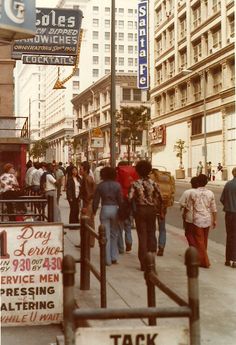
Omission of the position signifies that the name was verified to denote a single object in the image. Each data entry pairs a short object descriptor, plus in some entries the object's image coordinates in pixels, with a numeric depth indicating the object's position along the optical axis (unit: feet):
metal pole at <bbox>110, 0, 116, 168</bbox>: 50.11
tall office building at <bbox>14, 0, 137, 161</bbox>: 431.02
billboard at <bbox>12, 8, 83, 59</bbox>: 37.47
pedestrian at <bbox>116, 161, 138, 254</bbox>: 38.06
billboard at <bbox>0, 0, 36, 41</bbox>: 23.92
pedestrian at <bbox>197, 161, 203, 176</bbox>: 152.51
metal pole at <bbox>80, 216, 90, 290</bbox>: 22.80
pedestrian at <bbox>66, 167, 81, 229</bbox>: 45.91
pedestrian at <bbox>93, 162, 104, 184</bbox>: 68.27
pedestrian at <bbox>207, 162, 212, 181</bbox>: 157.21
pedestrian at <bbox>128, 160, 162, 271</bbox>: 30.81
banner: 198.39
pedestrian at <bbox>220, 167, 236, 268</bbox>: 33.71
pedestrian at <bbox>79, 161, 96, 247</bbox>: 39.60
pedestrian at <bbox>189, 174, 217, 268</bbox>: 32.96
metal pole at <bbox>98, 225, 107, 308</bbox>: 19.62
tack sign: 11.39
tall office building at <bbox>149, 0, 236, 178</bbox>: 160.25
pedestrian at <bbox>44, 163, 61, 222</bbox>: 54.45
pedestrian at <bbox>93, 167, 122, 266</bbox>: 32.73
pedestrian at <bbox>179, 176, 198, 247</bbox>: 33.32
